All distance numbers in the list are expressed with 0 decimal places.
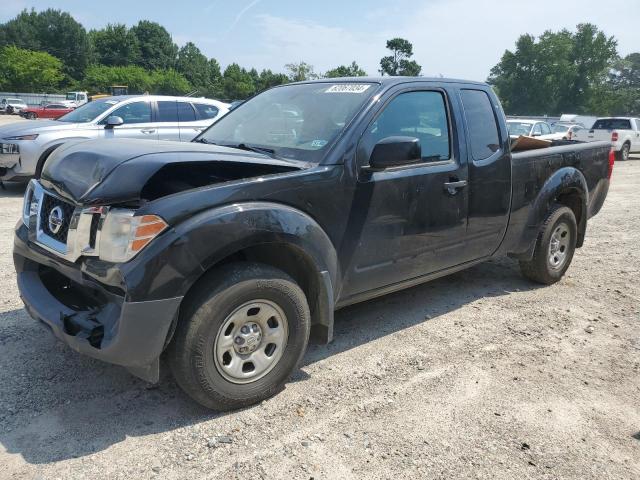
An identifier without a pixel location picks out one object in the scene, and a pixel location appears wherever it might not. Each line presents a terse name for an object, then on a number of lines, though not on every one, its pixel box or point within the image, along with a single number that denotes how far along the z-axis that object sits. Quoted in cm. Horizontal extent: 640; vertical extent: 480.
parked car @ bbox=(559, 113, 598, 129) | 3988
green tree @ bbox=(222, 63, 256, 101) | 7112
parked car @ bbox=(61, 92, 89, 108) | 5547
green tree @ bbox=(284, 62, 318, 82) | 6838
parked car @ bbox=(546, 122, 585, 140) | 1892
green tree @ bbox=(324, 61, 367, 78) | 6541
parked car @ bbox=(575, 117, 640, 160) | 2141
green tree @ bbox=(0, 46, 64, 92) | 7688
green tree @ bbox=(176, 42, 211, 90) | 11319
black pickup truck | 264
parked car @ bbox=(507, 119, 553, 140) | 1624
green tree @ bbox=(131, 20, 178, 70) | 11381
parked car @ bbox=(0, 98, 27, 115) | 5225
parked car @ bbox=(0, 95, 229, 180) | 904
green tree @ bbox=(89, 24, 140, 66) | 10841
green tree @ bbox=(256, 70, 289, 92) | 6944
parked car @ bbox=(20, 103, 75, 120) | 4271
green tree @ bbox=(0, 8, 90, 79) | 10012
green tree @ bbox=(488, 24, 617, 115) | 8481
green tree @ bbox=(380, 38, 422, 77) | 9101
